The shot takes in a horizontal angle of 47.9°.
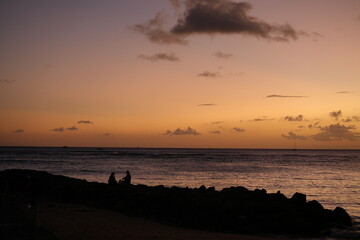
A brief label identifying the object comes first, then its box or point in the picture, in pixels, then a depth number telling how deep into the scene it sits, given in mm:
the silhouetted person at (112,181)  26350
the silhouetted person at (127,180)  27741
